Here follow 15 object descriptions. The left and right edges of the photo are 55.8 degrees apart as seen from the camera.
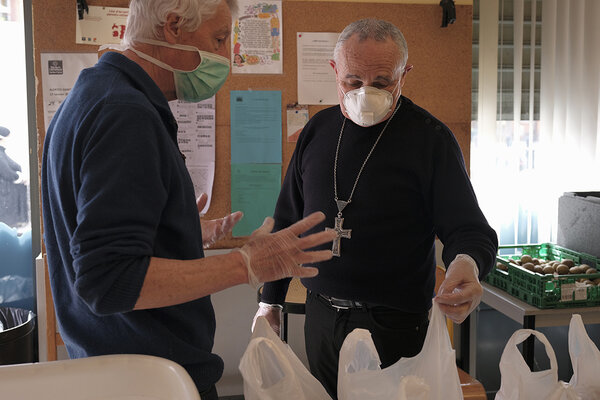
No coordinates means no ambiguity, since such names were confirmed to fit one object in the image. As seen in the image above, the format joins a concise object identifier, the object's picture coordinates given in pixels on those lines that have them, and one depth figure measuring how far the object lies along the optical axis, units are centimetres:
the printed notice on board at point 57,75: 262
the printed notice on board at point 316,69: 278
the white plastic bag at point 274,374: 104
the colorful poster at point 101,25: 261
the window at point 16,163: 302
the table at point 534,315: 230
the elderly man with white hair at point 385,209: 149
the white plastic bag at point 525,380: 108
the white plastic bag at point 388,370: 108
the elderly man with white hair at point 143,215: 85
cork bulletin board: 277
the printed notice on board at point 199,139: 276
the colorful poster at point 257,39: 275
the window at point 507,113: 324
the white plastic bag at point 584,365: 116
